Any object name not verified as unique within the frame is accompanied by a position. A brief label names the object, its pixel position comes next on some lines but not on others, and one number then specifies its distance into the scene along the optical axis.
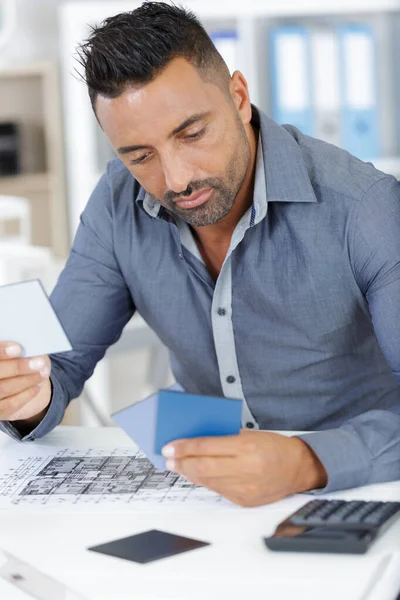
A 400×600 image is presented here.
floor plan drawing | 1.20
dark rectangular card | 1.03
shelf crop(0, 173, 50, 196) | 4.50
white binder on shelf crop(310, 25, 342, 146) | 3.46
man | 1.44
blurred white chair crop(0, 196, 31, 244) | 3.74
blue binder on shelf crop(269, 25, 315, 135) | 3.49
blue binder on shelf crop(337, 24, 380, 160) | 3.51
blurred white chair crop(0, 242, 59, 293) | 2.90
